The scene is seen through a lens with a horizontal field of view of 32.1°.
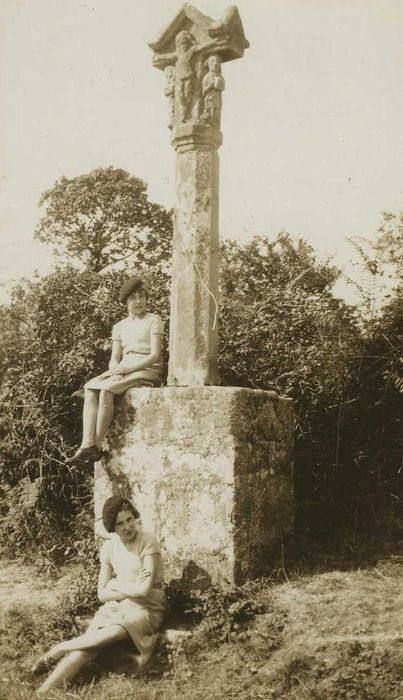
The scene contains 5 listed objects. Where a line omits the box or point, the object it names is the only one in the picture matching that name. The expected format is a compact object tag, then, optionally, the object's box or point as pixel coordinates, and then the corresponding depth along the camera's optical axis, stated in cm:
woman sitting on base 578
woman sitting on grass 458
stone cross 600
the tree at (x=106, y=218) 1472
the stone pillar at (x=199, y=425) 538
